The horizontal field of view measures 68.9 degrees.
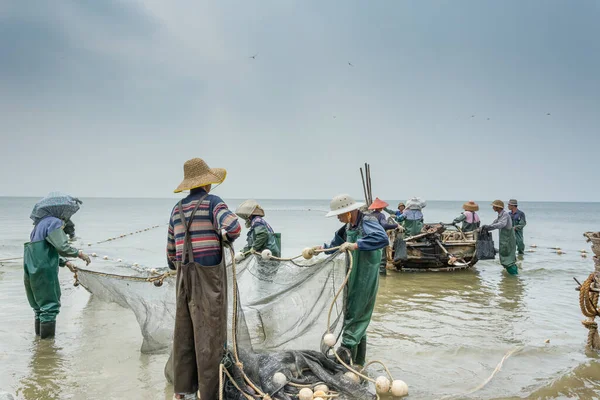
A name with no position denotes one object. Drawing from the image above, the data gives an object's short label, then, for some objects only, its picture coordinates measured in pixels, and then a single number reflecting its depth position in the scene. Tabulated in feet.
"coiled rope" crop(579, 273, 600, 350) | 14.84
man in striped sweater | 10.12
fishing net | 10.85
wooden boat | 33.44
